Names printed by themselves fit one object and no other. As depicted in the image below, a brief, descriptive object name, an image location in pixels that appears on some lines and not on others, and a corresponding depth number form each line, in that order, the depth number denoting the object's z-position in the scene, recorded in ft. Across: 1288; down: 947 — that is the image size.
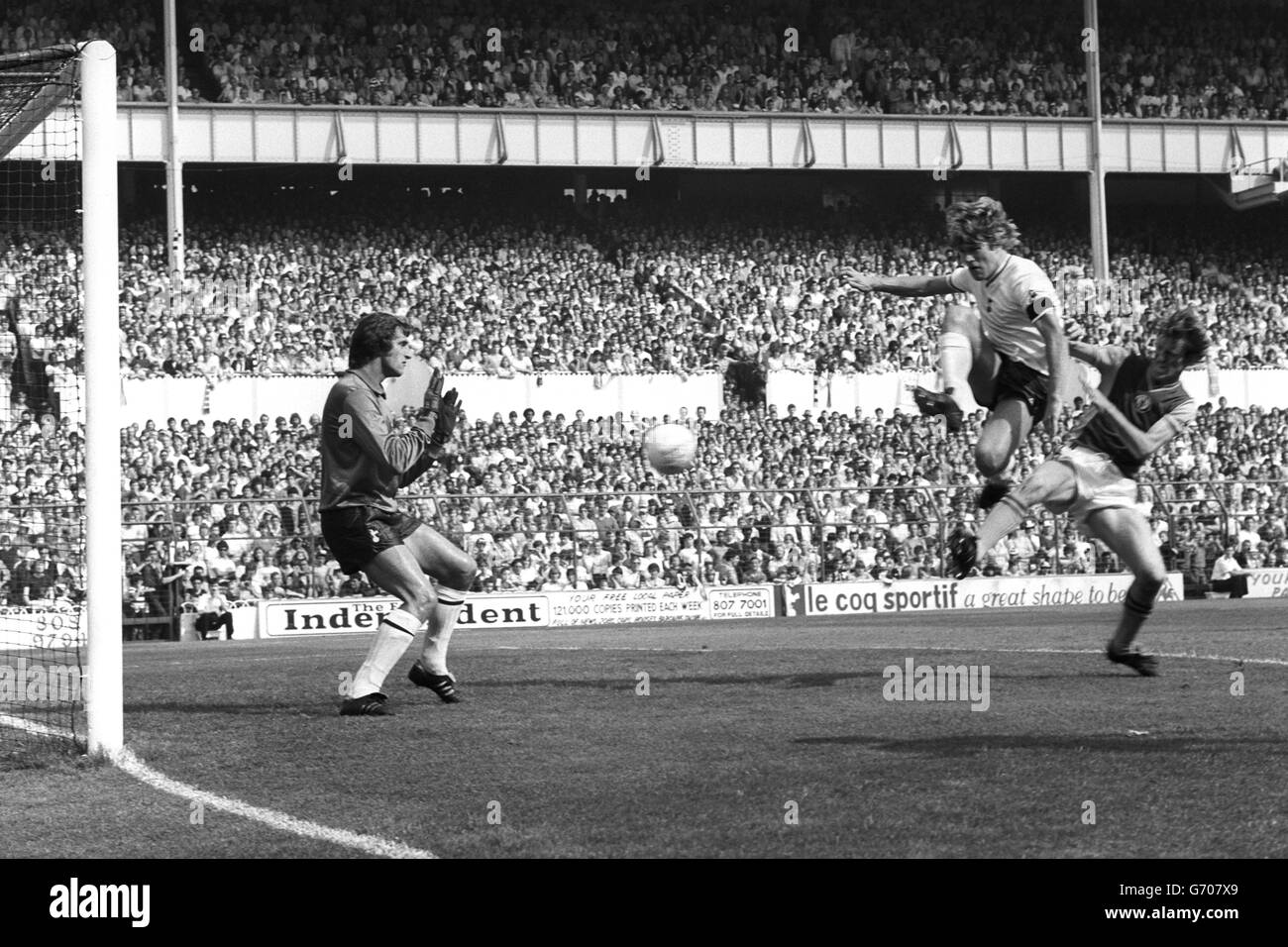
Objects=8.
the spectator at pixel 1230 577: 94.48
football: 59.62
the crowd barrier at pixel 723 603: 81.82
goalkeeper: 31.50
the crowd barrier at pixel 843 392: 118.32
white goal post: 27.78
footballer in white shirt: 35.01
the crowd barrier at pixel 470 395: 107.04
